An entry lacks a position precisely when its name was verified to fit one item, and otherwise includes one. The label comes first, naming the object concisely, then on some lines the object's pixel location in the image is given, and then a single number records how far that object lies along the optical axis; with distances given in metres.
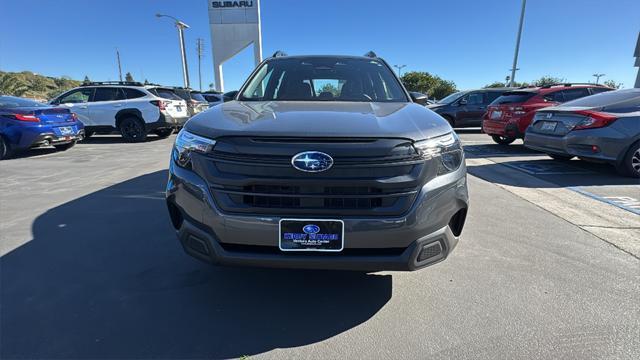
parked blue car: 7.71
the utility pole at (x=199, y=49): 62.88
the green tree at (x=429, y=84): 69.50
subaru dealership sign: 31.20
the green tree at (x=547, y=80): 55.86
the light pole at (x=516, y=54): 26.59
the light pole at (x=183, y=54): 30.84
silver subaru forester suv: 1.96
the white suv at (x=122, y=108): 10.89
